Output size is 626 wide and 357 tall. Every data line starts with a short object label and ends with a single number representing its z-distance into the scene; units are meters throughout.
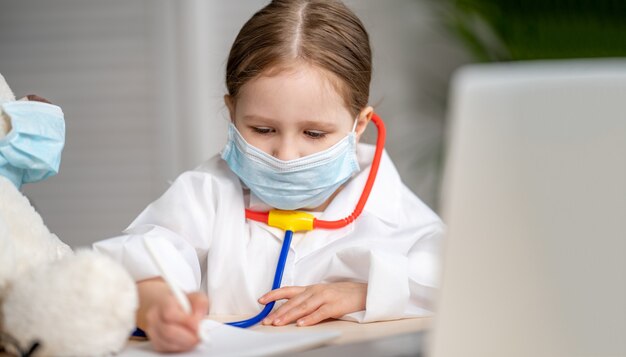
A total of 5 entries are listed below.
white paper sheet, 0.92
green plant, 2.07
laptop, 0.78
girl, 1.21
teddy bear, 0.92
